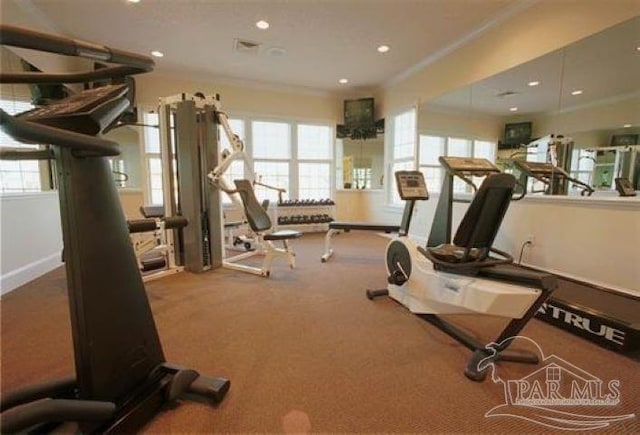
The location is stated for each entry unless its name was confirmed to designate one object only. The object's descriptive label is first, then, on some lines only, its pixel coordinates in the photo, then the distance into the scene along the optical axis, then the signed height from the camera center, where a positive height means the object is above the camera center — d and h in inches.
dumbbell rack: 238.2 -26.3
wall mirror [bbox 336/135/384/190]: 264.8 +16.7
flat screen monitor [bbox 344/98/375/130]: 248.5 +57.9
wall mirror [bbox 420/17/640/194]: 104.9 +33.4
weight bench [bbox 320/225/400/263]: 155.3 -23.6
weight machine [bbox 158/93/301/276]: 136.5 +0.1
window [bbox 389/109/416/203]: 213.3 +29.7
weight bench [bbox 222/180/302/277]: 136.4 -23.6
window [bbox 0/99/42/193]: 115.2 +3.8
